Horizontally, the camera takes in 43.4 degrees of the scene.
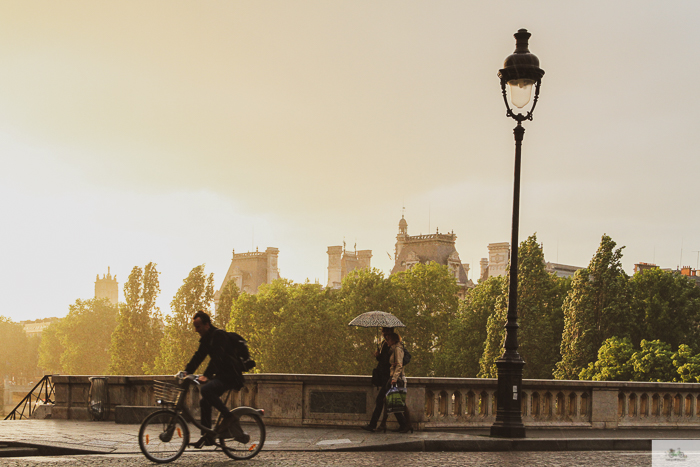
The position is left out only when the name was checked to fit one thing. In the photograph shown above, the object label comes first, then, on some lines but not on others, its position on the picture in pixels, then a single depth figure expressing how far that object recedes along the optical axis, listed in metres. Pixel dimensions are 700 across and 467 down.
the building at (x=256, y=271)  129.38
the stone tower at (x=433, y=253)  101.81
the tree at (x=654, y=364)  50.06
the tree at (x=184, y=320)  79.25
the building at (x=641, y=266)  96.16
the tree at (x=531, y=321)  58.75
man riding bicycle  11.50
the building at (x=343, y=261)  126.00
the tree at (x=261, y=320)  66.50
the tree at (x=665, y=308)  55.91
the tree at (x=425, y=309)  66.62
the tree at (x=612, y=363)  50.88
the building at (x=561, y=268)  113.12
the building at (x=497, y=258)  110.62
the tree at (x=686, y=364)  47.78
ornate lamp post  14.44
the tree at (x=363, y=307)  64.56
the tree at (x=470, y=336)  64.50
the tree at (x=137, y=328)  88.00
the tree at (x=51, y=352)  139.25
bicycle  11.34
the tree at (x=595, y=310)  55.91
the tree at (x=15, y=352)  167.38
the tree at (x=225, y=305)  83.19
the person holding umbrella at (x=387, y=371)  14.76
